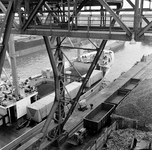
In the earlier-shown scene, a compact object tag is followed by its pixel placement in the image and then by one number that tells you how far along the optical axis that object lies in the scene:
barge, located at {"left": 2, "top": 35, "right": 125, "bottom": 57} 52.34
